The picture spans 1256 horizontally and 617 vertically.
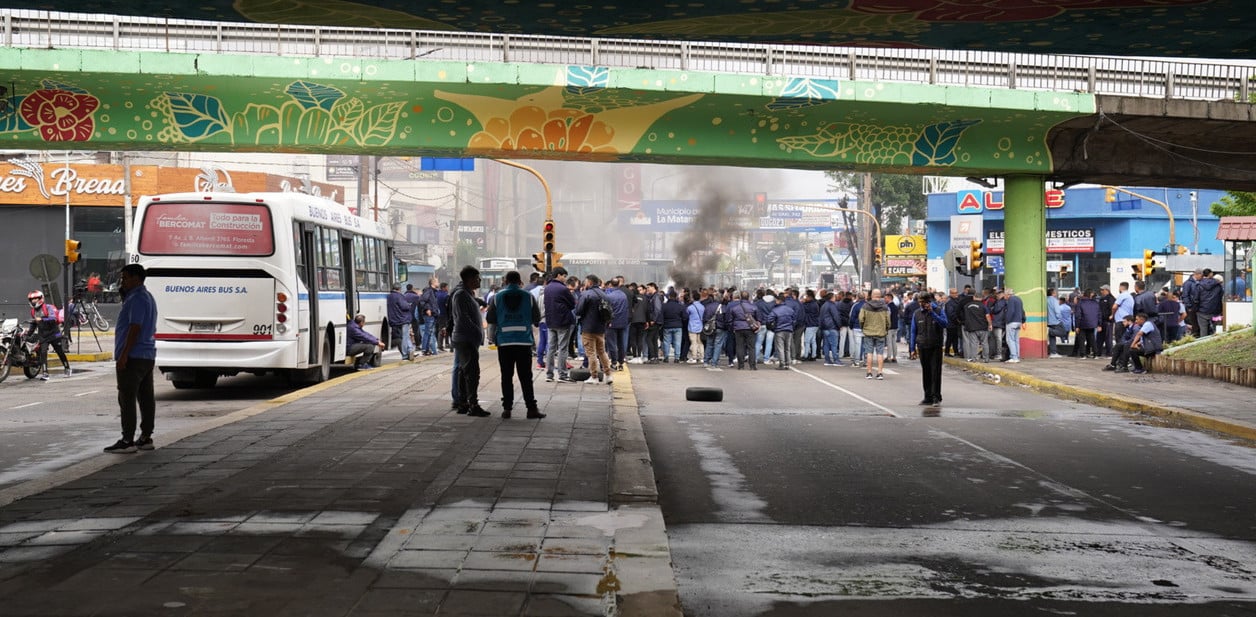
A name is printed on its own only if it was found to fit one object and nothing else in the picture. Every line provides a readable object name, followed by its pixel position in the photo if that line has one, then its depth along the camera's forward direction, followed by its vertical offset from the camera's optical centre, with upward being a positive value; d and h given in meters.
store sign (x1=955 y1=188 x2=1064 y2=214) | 51.22 +3.67
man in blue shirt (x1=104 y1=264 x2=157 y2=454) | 10.39 -0.55
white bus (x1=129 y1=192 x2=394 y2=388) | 17.12 +0.16
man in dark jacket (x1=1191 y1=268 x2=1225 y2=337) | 27.36 -0.38
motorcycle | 21.73 -1.02
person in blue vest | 13.12 -0.45
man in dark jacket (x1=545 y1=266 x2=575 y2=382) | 17.56 -0.28
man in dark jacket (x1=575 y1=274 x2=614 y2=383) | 18.27 -0.54
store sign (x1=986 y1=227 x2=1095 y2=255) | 52.03 +1.94
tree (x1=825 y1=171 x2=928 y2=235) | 70.50 +5.39
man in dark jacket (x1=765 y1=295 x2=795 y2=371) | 26.70 -0.89
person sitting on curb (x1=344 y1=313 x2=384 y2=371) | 22.50 -0.94
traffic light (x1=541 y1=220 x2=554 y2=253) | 27.99 +1.20
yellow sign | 61.84 +2.08
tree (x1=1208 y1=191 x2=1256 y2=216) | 36.59 +2.49
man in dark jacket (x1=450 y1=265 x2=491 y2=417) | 13.37 -0.49
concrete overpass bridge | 22.30 +3.75
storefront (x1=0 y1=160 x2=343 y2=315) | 44.44 +3.02
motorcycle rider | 22.20 -0.55
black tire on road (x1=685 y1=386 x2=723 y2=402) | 17.67 -1.55
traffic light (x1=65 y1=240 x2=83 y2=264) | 27.98 +1.00
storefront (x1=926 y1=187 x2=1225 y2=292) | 50.91 +2.38
